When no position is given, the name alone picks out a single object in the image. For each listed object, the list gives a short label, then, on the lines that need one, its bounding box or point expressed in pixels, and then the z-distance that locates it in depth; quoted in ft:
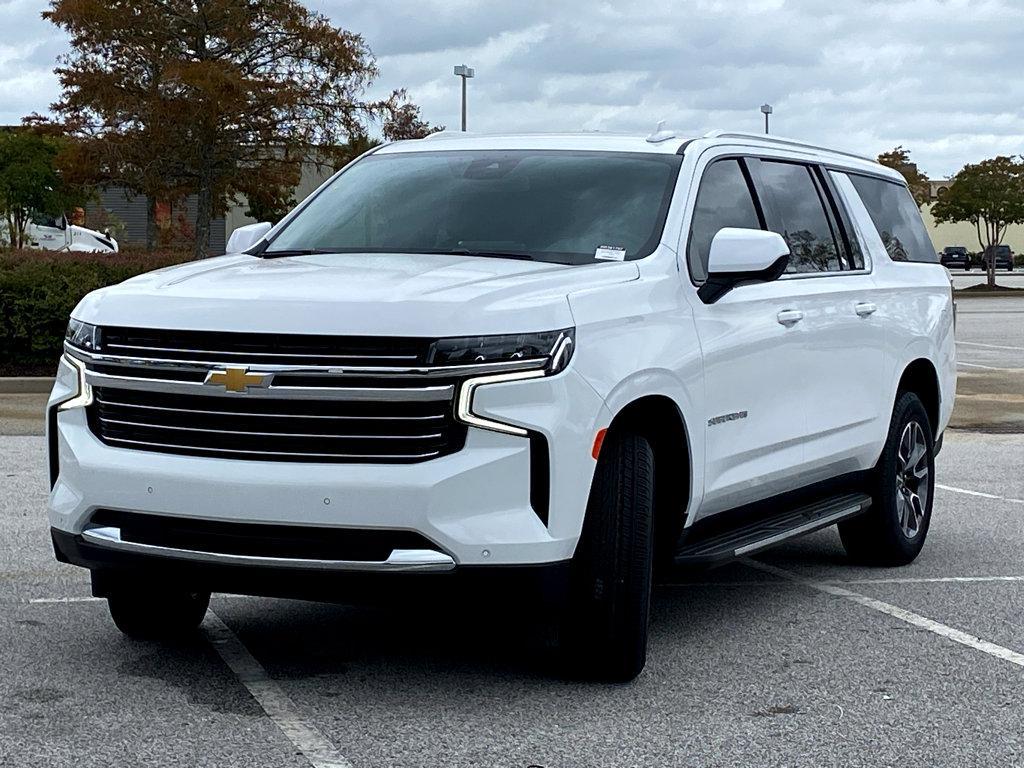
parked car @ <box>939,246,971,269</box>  294.25
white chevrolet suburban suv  16.31
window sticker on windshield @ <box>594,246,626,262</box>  19.86
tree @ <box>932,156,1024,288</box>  187.83
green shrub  56.24
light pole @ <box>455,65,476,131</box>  152.66
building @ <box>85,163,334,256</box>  192.13
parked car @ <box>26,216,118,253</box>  143.23
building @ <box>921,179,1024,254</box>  351.46
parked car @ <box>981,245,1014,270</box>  280.31
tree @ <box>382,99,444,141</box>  127.54
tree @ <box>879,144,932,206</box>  200.44
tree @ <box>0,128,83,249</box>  147.95
